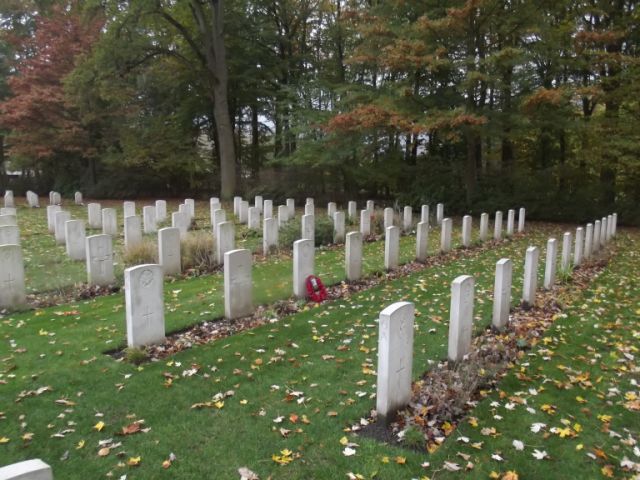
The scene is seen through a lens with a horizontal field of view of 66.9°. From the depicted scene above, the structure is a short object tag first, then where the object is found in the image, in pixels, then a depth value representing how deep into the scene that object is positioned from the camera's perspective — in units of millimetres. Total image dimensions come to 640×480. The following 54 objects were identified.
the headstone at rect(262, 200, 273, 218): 16120
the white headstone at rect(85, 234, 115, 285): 8586
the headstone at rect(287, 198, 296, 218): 18856
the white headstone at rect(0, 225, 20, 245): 10336
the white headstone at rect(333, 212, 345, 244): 13906
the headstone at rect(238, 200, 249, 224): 18359
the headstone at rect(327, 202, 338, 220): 16703
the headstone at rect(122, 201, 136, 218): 15930
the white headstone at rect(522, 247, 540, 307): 7762
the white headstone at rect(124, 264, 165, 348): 5684
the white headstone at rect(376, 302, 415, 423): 4273
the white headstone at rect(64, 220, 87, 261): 10820
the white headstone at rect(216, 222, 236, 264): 10625
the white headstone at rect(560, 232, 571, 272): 10023
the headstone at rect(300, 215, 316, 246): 12859
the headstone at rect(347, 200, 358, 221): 17631
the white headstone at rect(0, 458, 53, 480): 2090
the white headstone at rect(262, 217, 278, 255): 12109
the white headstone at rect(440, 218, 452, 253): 12664
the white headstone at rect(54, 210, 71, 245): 12789
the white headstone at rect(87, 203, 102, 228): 15859
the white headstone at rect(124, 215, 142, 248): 11453
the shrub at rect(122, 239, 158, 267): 10055
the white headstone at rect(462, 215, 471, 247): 13727
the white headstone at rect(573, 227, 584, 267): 11172
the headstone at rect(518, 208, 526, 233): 17172
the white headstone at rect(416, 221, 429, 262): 11359
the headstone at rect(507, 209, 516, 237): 16092
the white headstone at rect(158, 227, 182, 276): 9430
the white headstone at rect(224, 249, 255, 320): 6988
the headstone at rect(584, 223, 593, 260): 12312
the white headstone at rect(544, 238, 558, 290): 8906
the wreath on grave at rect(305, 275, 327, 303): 8039
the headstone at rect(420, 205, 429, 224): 15353
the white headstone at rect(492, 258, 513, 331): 6609
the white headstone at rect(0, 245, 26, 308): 7328
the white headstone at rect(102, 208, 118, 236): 14125
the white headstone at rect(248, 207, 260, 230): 15391
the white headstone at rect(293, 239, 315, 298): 8047
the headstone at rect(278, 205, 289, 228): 15992
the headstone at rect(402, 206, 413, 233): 16188
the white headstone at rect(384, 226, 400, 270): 10125
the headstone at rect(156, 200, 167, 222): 17156
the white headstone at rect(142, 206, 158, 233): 14727
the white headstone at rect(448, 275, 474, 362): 5414
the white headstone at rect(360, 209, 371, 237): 14734
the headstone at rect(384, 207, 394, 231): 15125
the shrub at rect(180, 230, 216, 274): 10281
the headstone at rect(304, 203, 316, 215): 17117
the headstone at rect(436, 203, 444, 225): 17578
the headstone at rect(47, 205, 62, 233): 14966
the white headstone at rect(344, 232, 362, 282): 9070
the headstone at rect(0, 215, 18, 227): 12514
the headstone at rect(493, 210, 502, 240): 15297
